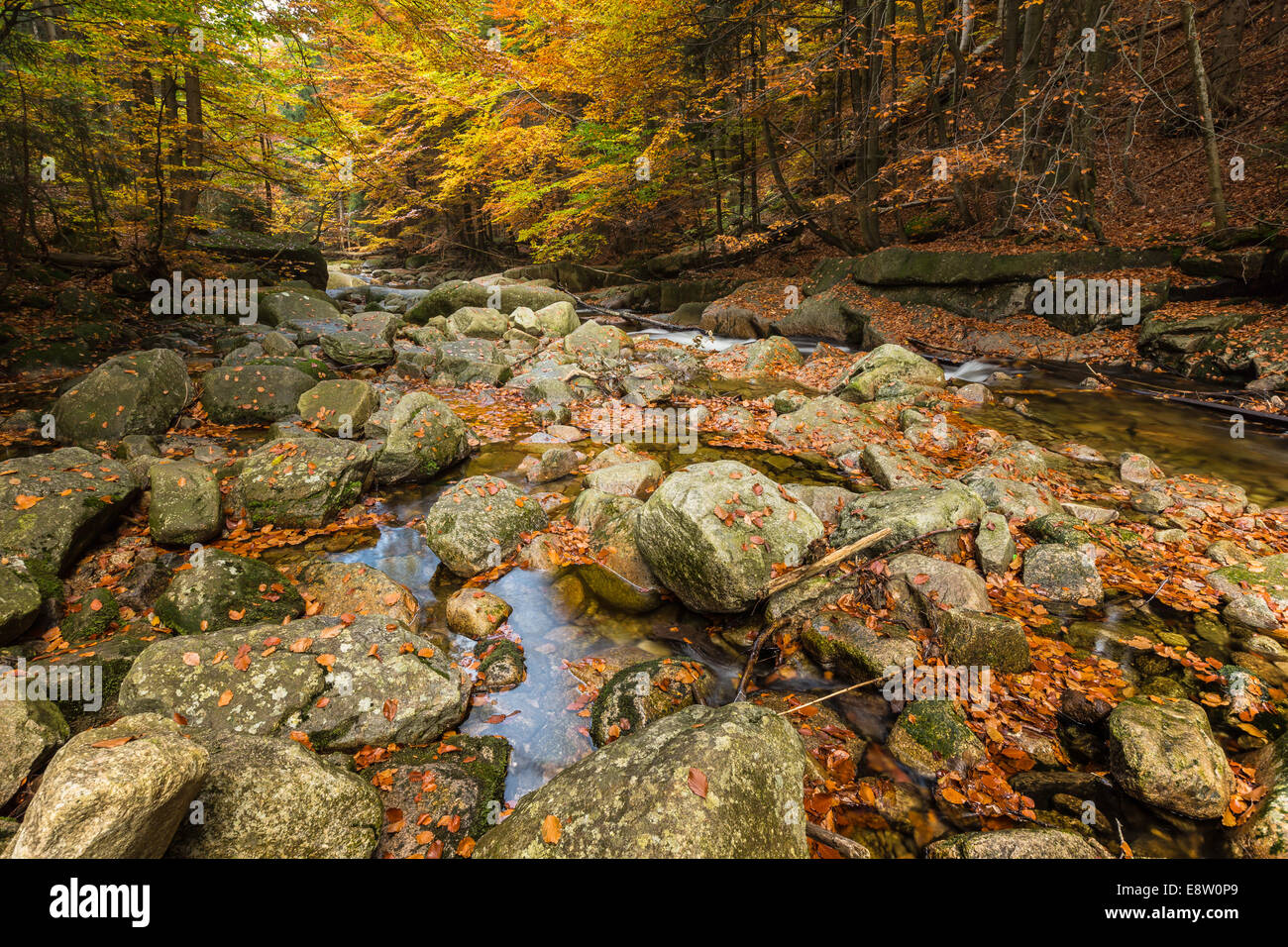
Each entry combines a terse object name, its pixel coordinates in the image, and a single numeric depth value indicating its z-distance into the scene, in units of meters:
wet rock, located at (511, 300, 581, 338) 15.19
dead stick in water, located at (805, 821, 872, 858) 2.81
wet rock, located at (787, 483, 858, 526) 5.87
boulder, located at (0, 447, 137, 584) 4.70
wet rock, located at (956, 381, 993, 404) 10.31
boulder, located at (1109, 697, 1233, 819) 3.08
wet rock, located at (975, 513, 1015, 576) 5.12
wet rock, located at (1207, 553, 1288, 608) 4.67
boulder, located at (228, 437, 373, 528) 5.99
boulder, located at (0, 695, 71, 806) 2.81
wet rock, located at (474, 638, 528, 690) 4.27
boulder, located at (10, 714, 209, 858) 1.87
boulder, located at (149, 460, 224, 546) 5.46
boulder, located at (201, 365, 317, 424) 8.59
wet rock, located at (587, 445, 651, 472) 7.58
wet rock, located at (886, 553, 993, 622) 4.39
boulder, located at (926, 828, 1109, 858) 2.68
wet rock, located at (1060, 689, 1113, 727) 3.73
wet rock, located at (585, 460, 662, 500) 6.65
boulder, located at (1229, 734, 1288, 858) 2.80
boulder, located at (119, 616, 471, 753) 3.41
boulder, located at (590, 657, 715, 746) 3.73
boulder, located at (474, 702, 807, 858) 2.22
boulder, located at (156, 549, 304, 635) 4.25
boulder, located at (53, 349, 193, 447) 7.30
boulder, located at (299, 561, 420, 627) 4.86
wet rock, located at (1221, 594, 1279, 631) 4.48
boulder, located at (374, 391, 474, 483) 7.09
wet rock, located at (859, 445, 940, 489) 6.76
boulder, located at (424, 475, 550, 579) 5.52
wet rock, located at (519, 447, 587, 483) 7.55
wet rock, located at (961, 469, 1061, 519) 5.91
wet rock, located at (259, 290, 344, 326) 13.88
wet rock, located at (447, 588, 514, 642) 4.80
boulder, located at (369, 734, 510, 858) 2.96
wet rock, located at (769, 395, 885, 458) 8.30
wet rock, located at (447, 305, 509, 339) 14.24
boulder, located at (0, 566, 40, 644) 3.97
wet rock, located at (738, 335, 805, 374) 12.80
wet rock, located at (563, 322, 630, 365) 13.08
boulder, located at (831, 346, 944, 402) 10.45
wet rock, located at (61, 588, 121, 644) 4.33
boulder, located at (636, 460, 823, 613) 4.57
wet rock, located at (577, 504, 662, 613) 5.29
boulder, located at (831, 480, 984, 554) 5.07
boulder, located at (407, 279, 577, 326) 16.86
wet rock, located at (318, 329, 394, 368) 11.66
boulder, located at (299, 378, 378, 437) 8.16
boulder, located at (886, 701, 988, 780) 3.49
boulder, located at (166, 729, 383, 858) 2.41
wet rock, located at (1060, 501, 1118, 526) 5.96
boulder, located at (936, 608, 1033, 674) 4.03
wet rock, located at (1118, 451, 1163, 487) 7.04
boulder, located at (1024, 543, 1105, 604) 4.92
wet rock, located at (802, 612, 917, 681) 4.11
